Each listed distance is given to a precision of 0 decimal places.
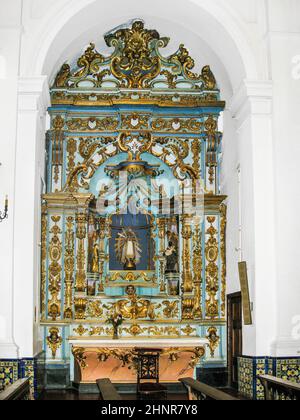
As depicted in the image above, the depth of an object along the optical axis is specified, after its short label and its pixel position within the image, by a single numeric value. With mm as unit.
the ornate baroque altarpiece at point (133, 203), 13703
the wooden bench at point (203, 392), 7288
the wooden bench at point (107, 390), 7016
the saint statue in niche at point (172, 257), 13812
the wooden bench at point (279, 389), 7477
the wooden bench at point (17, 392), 6047
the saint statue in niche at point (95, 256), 13758
